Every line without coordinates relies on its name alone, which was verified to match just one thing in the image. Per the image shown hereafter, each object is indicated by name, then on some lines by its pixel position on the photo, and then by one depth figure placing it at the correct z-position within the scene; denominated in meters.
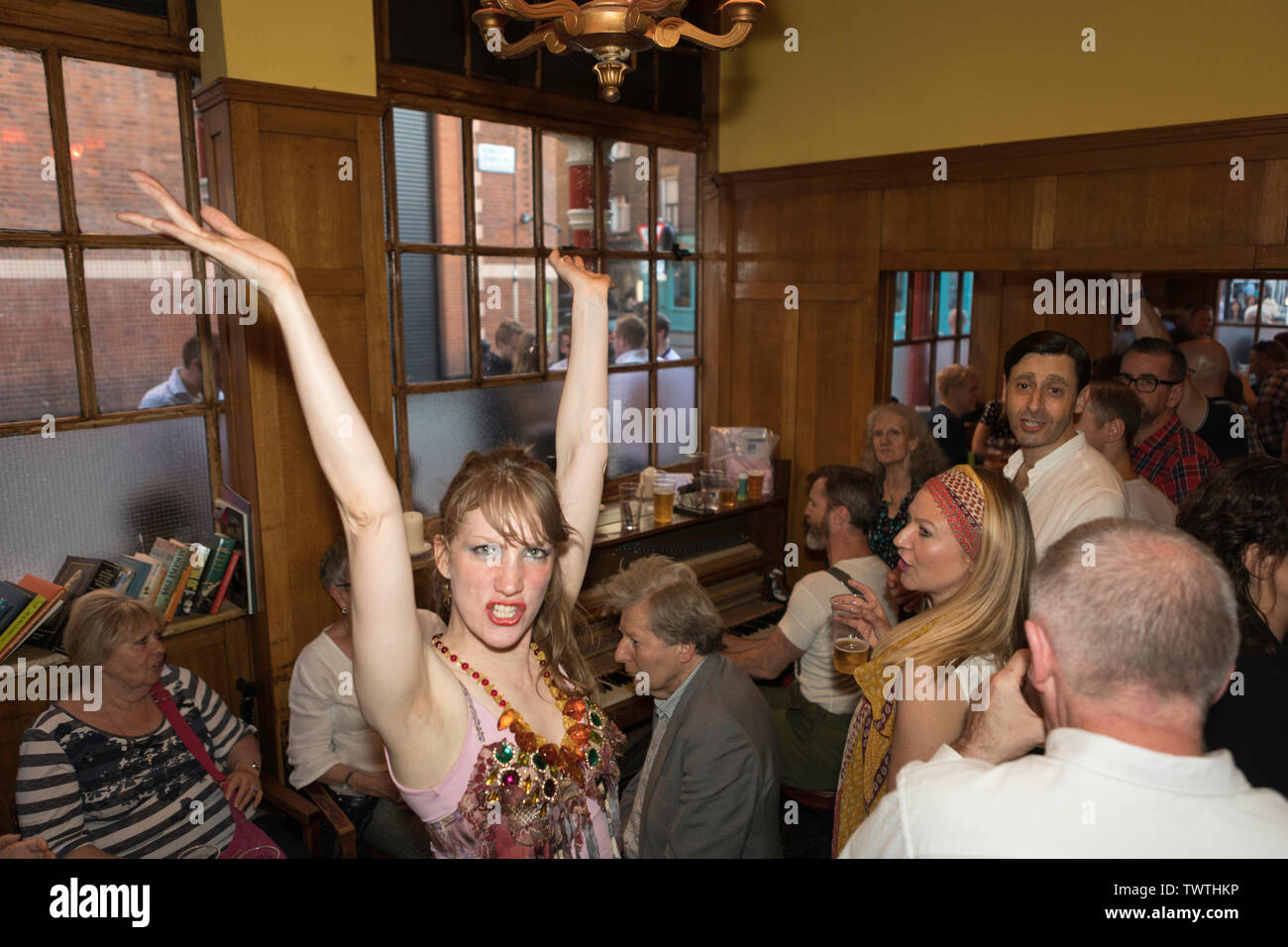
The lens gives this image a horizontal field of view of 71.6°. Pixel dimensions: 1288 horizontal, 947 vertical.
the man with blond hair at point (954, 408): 4.90
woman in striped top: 2.31
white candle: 3.34
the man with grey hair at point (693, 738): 2.16
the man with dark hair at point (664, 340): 4.84
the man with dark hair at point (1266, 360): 5.83
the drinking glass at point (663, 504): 4.20
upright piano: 3.72
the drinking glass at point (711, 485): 4.51
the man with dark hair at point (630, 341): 4.65
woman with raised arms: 1.03
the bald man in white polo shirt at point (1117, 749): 0.99
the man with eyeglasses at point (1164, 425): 3.57
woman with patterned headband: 1.66
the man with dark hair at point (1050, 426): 2.56
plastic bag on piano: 4.70
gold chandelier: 1.83
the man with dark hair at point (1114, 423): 3.27
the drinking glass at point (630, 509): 4.11
